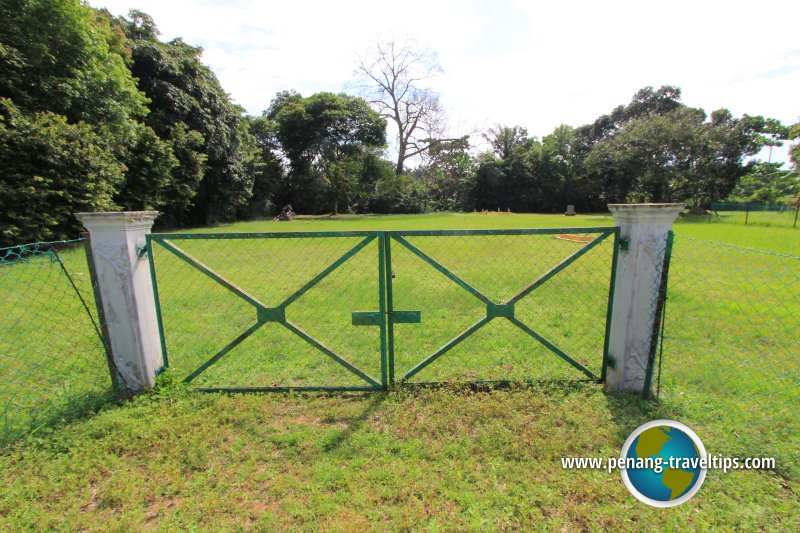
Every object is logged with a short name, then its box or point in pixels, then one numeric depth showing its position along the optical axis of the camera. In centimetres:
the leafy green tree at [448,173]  3822
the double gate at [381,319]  328
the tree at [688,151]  2361
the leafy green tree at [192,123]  1656
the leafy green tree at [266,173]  2836
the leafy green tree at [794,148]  1705
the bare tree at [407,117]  3509
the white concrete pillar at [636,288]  286
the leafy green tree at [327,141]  2972
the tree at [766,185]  2984
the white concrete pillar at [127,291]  292
